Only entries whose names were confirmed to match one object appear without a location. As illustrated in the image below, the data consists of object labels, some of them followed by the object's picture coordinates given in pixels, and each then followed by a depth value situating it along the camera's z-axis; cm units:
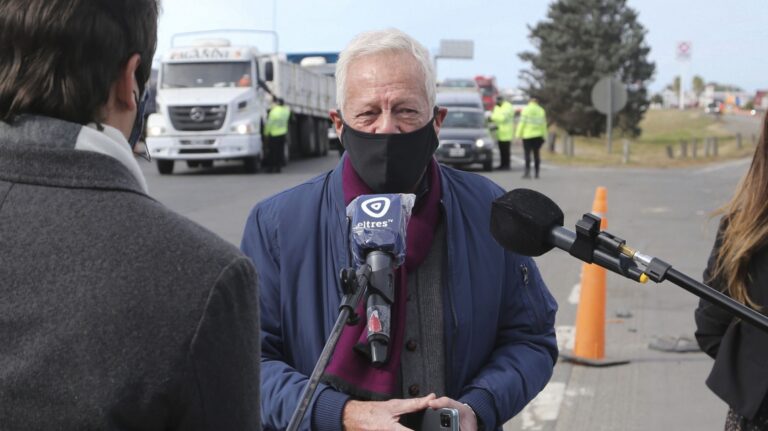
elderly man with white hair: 259
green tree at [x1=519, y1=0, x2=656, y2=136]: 5419
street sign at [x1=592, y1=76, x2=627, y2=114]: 3090
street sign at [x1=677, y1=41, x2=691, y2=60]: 4662
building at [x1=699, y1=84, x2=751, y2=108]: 12335
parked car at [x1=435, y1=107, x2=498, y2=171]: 2436
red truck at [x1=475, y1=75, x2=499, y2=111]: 6456
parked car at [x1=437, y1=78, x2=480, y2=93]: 5294
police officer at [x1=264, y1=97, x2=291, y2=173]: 2545
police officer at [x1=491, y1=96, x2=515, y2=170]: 2555
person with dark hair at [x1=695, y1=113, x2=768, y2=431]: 303
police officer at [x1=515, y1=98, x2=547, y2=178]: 2294
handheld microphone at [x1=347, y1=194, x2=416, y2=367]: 225
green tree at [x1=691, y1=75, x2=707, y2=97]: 16420
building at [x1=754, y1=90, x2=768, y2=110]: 9904
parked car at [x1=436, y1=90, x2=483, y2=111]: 2686
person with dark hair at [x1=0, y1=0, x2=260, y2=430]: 149
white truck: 2403
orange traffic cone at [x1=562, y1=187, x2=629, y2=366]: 716
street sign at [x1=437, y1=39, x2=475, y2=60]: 7819
